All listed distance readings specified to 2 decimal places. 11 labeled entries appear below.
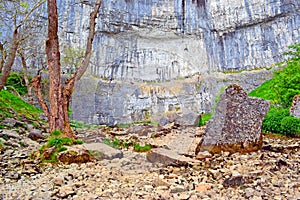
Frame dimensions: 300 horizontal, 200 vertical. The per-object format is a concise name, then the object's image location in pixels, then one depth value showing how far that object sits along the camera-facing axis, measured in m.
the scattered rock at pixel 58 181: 4.29
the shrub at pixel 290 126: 8.94
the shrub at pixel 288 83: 12.41
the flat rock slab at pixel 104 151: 6.75
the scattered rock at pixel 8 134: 9.19
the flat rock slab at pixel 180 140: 6.79
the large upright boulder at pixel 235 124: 6.15
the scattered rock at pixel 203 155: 5.79
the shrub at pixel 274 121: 9.68
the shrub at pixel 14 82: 24.87
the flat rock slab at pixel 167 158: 5.30
